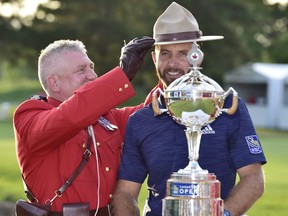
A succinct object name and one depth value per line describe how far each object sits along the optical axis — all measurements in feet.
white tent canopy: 154.10
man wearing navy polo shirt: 13.05
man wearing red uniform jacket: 13.08
